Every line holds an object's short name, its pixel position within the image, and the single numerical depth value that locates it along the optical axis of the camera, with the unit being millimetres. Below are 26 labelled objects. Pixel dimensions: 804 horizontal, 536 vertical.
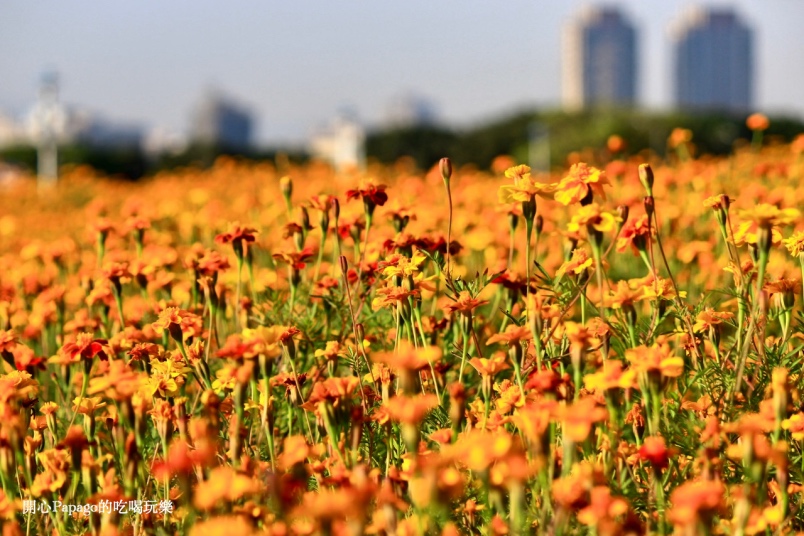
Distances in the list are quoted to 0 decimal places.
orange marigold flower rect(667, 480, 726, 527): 2510
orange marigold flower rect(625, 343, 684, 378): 3201
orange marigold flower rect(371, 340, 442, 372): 3033
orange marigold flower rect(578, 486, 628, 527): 2740
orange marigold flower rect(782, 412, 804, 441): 3354
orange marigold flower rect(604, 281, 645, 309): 4035
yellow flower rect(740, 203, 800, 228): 3609
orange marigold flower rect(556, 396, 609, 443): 2830
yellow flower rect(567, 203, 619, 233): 3846
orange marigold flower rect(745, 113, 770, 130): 8753
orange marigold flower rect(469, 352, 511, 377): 3727
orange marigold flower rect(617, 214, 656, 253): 4355
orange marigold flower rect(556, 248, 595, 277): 4184
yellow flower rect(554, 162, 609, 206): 4194
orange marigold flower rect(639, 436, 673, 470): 3076
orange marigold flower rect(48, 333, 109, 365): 4266
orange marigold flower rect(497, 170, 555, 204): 4203
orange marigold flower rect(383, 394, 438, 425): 2795
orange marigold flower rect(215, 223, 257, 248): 5047
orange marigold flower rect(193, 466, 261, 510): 2643
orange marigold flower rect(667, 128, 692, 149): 9725
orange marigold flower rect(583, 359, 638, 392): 3127
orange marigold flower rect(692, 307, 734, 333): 4172
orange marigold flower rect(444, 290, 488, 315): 4047
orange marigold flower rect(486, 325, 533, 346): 3748
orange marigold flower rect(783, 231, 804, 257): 4203
